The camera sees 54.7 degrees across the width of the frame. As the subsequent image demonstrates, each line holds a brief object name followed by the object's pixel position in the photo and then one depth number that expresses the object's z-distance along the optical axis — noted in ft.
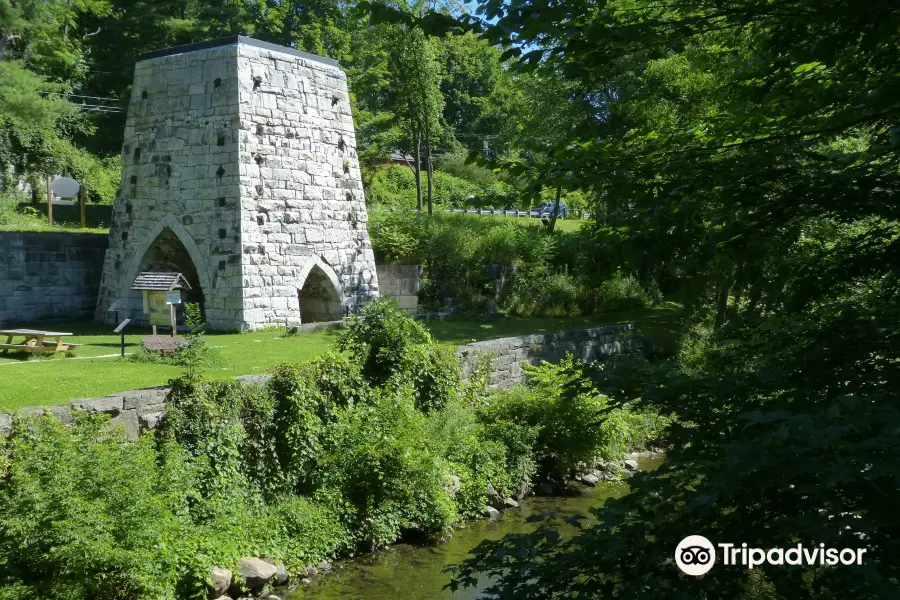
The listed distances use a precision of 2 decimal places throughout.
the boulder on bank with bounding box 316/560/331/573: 29.99
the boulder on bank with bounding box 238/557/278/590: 27.30
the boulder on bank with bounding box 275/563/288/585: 28.32
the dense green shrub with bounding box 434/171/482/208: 118.83
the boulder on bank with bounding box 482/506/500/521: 36.78
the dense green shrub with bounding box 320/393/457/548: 33.22
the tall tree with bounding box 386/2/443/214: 83.83
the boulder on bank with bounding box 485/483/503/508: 37.96
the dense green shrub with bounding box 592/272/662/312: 71.77
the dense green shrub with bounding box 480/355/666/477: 41.29
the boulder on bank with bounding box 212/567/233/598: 26.00
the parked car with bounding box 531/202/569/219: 108.35
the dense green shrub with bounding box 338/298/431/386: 38.75
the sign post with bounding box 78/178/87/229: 76.64
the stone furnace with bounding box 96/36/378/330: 52.95
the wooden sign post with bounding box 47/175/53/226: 73.20
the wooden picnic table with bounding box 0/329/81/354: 40.91
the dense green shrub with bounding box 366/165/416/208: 107.04
